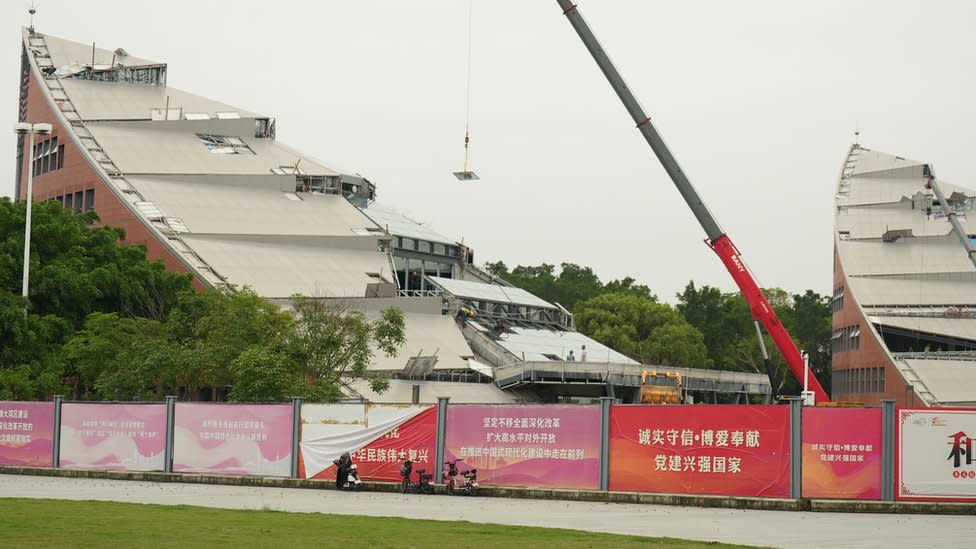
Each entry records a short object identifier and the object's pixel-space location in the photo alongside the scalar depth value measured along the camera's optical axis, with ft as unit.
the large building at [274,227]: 242.99
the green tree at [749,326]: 418.10
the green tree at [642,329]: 383.86
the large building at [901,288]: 317.01
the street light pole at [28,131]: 174.19
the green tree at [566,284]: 502.38
